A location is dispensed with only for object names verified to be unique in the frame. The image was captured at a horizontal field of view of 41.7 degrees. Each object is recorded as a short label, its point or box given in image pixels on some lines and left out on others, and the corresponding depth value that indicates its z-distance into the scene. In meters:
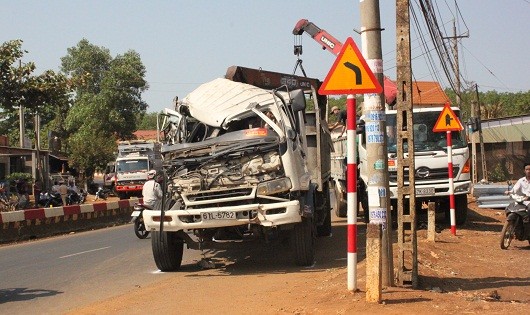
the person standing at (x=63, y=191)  32.53
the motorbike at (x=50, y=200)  31.39
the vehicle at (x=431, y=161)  16.06
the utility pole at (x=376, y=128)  8.34
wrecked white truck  10.16
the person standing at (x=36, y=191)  32.84
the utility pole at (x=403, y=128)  8.52
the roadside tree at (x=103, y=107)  55.03
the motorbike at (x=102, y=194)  44.38
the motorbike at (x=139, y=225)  17.02
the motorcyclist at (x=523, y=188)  13.73
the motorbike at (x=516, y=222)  13.55
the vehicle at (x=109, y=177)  49.03
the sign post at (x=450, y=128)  14.65
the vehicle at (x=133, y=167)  39.81
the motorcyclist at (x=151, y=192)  16.45
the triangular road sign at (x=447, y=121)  14.62
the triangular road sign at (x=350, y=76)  7.64
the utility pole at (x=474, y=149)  35.25
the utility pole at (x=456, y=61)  34.16
